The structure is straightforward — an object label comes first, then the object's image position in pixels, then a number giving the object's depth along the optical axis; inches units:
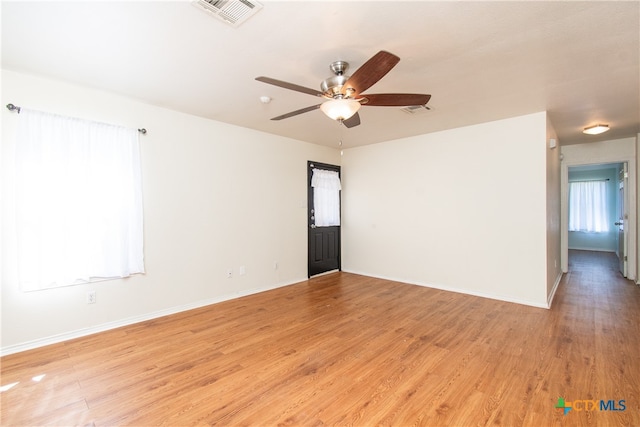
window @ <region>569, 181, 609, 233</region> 326.0
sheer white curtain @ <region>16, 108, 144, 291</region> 105.5
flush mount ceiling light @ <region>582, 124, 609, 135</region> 163.2
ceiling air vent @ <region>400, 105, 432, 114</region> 138.8
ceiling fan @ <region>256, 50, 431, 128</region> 79.7
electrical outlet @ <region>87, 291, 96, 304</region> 119.8
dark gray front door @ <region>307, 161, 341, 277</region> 213.8
